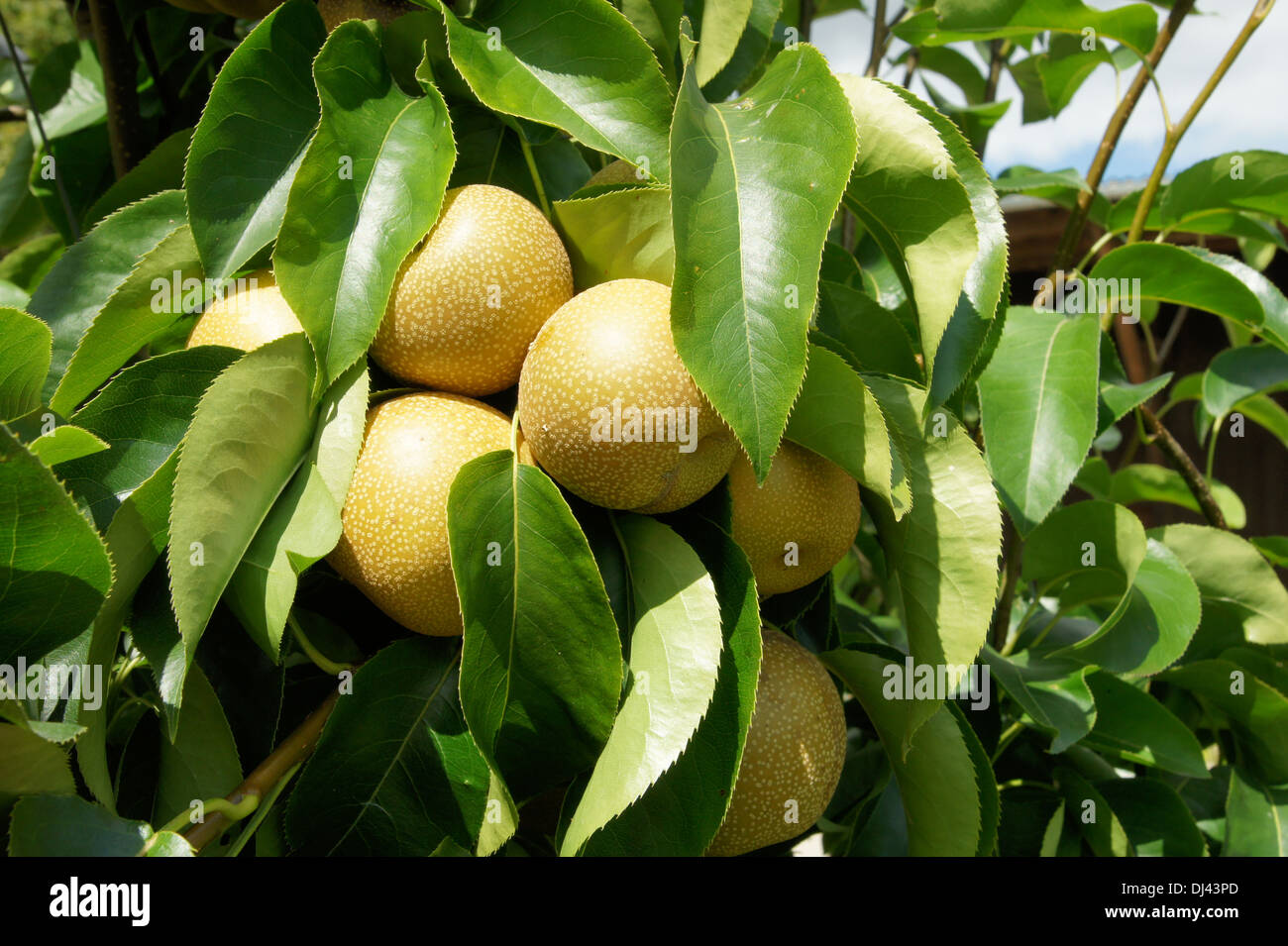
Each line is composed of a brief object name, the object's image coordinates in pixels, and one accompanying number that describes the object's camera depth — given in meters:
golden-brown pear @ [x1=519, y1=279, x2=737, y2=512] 0.59
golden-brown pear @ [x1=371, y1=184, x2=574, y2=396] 0.63
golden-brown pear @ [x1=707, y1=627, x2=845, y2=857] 0.68
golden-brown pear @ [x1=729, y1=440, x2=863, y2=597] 0.67
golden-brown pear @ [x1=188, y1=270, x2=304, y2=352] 0.65
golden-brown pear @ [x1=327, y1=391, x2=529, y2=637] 0.60
